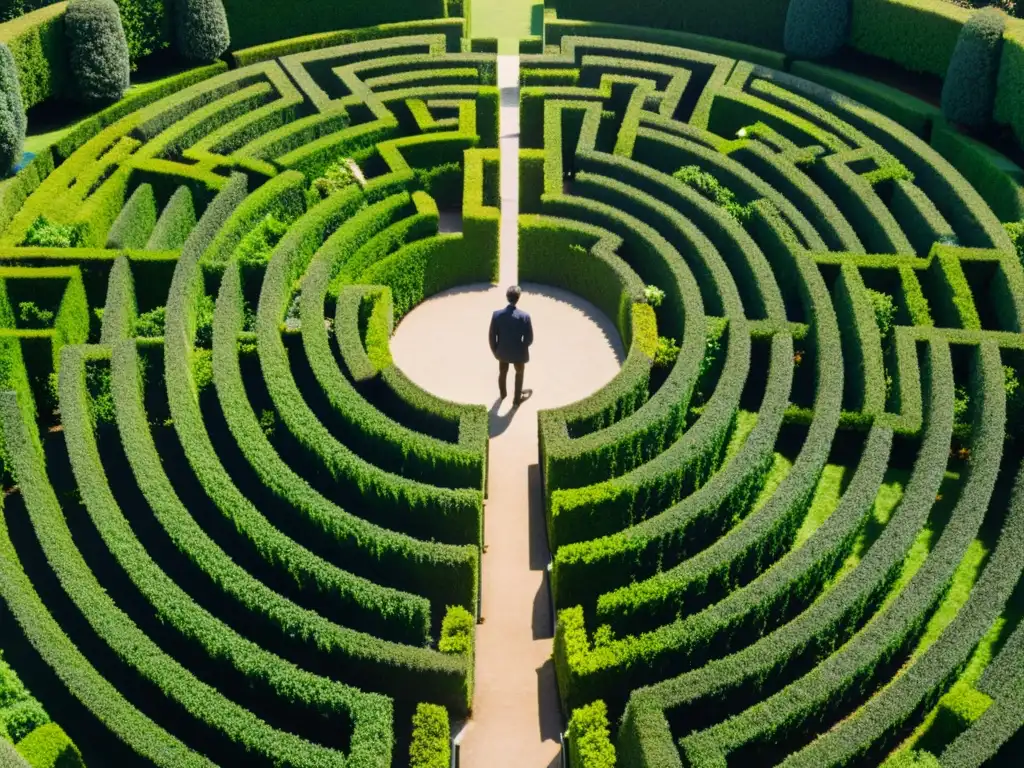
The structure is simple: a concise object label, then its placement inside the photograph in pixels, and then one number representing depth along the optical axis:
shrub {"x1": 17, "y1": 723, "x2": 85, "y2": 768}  13.65
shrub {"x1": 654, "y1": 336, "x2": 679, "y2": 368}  22.61
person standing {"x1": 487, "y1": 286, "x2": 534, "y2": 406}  21.53
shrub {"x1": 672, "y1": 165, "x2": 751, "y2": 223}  26.78
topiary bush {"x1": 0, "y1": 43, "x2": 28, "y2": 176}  25.25
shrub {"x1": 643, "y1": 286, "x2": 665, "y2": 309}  24.69
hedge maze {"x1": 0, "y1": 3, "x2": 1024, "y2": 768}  15.00
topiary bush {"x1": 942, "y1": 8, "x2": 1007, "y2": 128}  28.94
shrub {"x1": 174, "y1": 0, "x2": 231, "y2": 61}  32.53
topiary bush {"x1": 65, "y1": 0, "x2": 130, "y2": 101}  29.16
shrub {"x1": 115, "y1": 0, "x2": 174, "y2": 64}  31.75
